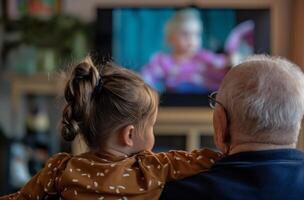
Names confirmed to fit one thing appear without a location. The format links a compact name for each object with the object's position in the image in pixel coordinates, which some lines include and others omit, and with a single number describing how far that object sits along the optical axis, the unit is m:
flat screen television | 5.50
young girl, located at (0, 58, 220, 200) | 1.49
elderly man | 1.42
